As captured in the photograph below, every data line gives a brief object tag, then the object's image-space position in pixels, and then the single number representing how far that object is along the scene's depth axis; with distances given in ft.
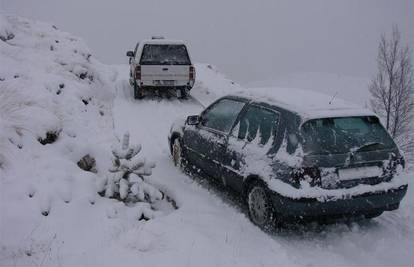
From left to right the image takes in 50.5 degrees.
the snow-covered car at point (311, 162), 16.39
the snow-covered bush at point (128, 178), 19.58
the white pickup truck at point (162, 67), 46.01
